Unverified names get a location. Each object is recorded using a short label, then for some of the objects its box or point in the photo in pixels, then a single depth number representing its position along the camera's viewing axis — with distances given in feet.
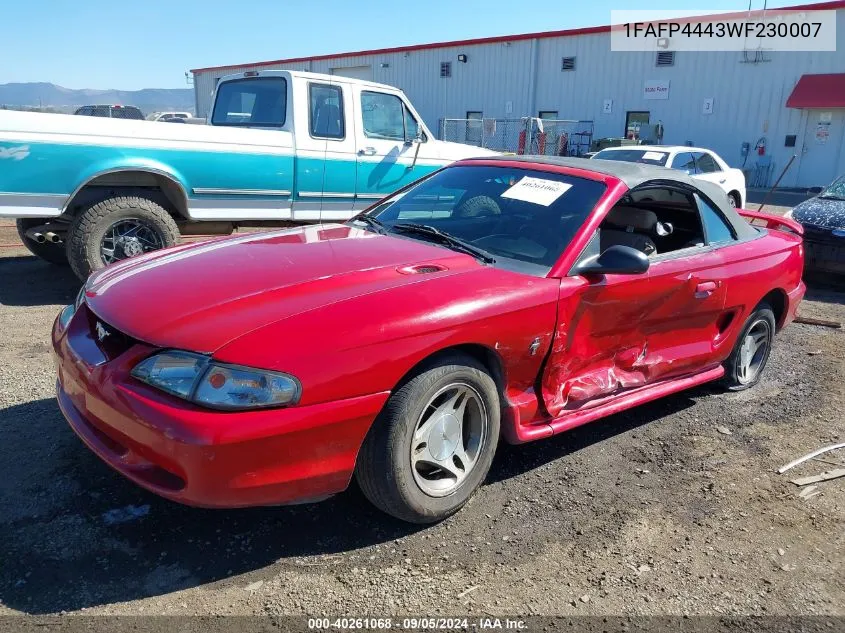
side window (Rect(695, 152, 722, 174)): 40.24
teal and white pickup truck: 18.42
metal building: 72.95
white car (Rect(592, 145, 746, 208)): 38.63
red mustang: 7.86
